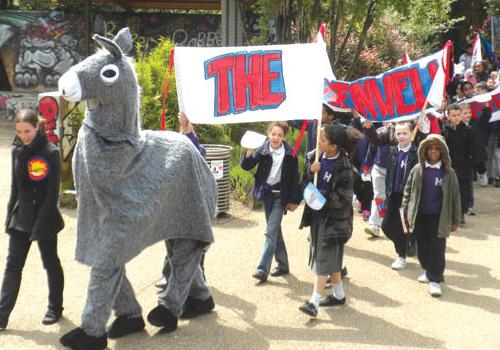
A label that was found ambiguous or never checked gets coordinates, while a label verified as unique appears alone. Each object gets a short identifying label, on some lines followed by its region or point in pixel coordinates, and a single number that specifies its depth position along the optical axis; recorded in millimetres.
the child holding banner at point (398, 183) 6754
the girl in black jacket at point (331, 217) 5398
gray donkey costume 4398
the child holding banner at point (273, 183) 6191
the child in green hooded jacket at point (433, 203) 6102
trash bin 8688
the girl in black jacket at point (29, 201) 4965
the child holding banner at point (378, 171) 7312
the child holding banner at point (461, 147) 8805
